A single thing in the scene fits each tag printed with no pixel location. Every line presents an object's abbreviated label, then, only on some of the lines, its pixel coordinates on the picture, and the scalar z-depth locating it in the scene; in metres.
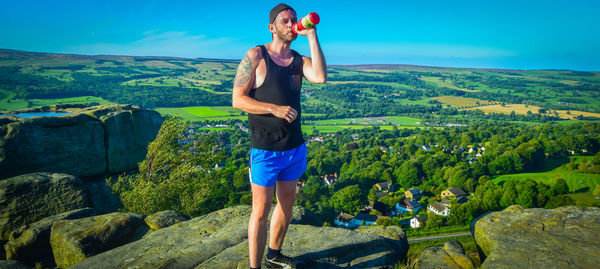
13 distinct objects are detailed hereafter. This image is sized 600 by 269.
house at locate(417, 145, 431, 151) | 74.69
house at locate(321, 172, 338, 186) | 58.22
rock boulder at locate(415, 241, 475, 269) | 4.91
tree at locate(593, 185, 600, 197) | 35.33
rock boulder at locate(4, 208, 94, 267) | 6.59
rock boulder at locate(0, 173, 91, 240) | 7.86
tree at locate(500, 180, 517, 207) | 38.81
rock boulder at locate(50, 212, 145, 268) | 6.14
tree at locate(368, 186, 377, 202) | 45.91
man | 3.25
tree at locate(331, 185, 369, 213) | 42.56
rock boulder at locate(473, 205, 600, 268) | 4.09
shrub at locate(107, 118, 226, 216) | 12.38
